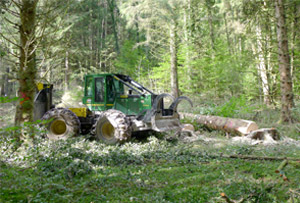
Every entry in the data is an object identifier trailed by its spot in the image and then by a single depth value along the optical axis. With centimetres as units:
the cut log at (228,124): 892
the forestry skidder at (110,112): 783
